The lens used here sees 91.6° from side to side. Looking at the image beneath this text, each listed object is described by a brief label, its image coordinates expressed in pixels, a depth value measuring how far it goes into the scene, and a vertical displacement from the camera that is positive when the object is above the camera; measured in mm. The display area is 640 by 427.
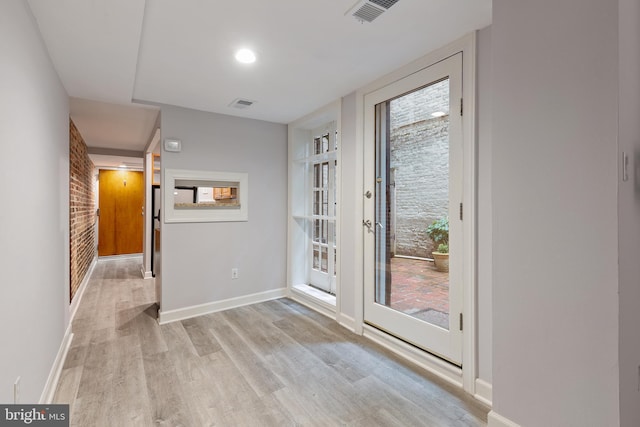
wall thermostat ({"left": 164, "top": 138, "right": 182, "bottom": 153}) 3211 +686
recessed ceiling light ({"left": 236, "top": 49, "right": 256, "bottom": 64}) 2158 +1109
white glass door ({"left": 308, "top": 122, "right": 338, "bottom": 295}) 3678 +40
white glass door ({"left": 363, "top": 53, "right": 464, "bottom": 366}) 2102 +34
